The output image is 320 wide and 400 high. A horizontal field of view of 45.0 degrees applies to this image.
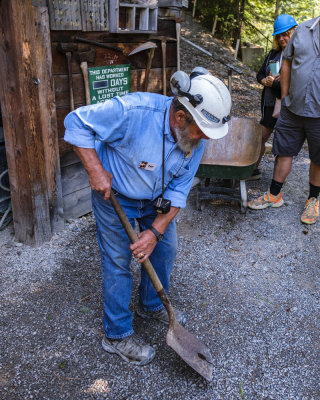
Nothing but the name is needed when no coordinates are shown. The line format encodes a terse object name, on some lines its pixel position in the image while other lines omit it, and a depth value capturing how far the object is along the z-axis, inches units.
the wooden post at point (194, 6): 530.9
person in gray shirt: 156.0
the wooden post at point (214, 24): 514.3
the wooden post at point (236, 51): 491.3
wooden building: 126.8
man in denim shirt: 82.0
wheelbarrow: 182.4
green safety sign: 157.2
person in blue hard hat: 182.5
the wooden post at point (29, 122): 124.0
